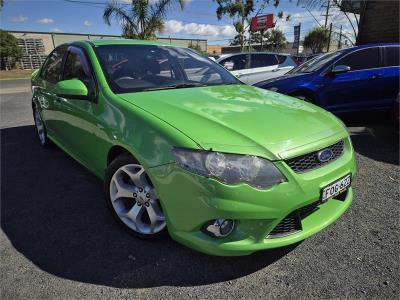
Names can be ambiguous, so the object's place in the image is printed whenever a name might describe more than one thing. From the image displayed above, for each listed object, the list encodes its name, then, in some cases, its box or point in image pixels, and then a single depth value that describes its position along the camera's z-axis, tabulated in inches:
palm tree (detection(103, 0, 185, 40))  552.4
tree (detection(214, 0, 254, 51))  956.0
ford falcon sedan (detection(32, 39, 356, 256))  84.8
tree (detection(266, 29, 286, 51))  2143.2
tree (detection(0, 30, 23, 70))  1326.3
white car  377.1
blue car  242.7
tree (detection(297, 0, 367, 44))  436.8
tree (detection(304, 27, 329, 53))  1652.3
